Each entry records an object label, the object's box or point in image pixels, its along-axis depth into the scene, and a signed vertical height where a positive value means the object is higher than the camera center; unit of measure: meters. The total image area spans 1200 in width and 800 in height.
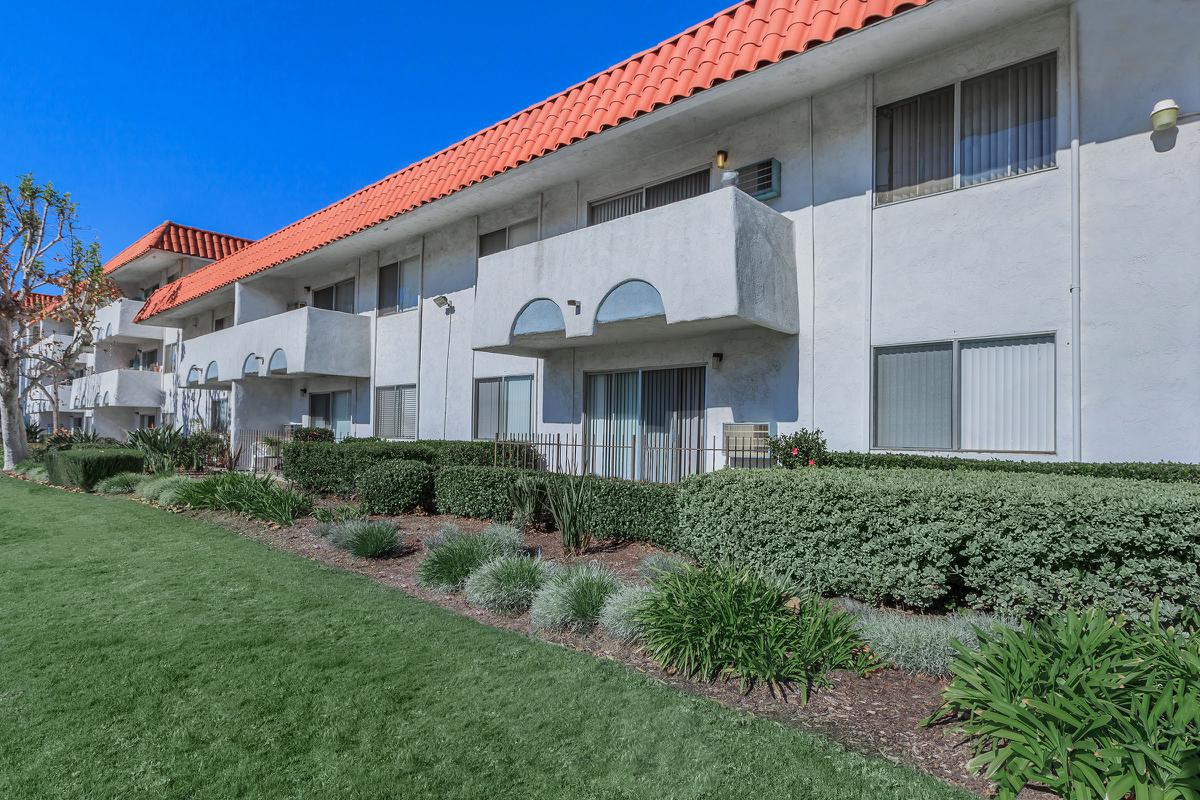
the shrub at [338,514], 10.54 -1.63
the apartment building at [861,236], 7.24 +2.56
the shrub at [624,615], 5.32 -1.60
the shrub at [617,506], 8.56 -1.20
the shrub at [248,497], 11.03 -1.49
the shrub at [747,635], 4.54 -1.54
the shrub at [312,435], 18.30 -0.55
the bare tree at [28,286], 21.09 +4.20
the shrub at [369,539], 8.51 -1.62
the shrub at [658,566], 6.25 -1.50
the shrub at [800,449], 8.84 -0.33
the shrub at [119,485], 15.79 -1.78
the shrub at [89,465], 16.64 -1.43
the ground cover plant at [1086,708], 2.99 -1.40
